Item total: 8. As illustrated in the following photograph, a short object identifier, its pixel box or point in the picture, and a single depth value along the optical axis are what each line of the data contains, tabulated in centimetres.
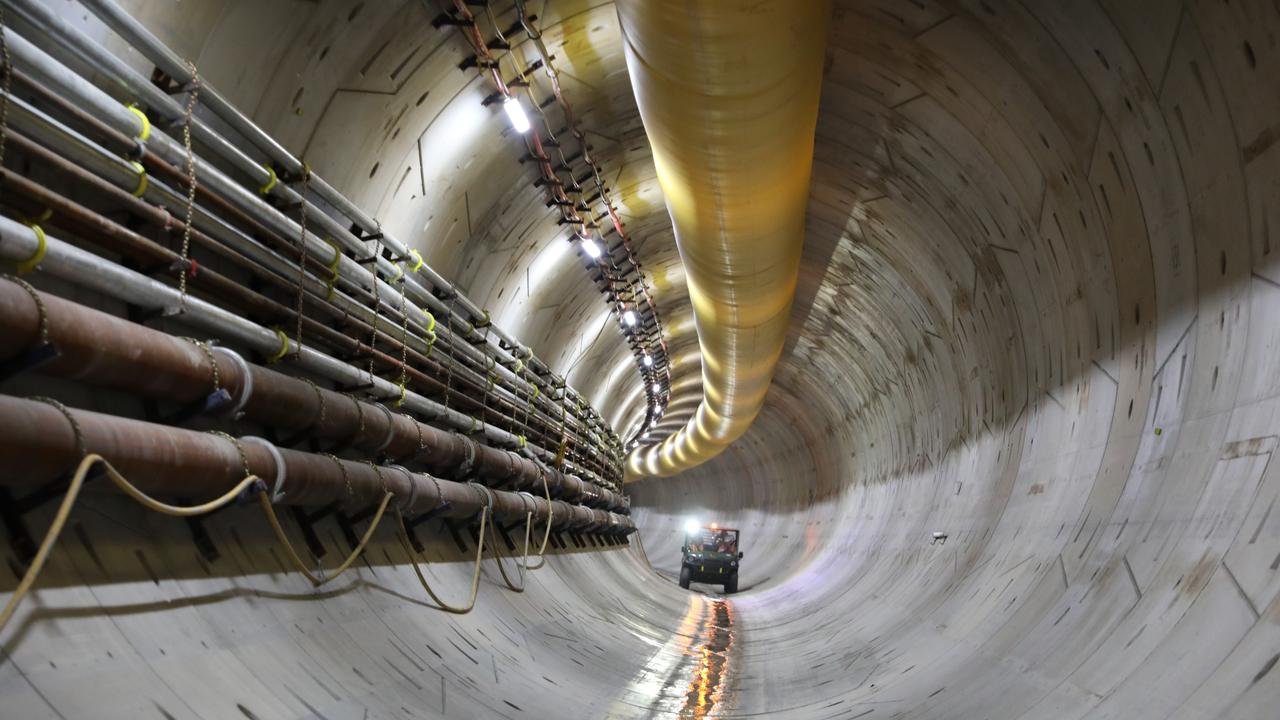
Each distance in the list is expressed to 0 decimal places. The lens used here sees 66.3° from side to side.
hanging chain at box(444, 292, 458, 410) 834
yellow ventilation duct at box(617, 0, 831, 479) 509
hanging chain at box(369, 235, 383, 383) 677
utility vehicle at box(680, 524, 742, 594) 2328
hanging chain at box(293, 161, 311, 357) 566
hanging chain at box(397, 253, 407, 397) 733
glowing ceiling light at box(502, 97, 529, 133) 783
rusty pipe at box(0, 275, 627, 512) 343
